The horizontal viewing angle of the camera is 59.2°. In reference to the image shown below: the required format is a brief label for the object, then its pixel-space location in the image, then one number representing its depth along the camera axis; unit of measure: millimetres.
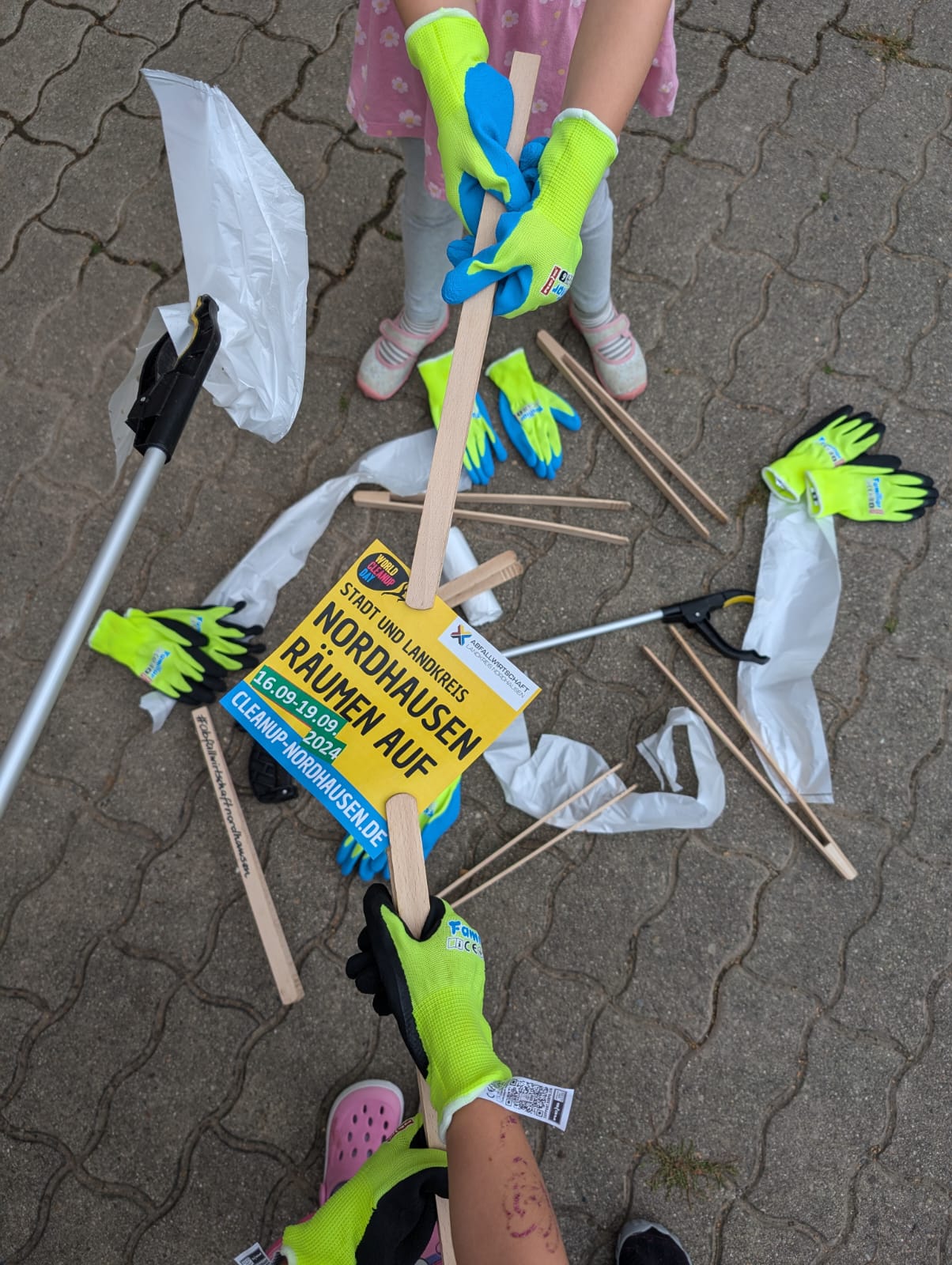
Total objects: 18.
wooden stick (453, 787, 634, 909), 2131
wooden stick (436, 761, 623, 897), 2145
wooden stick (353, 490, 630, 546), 2262
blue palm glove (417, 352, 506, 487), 2297
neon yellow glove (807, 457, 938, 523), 2301
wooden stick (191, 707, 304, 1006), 2109
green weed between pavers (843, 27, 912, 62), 2533
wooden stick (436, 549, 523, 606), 1617
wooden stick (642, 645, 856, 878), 2186
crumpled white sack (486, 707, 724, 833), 2191
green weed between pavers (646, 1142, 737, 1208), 2133
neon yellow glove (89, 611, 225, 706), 2168
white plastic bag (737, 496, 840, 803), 2264
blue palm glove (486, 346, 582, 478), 2316
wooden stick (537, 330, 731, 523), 2285
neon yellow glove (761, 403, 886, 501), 2322
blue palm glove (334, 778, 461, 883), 2133
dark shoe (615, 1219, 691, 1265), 2016
